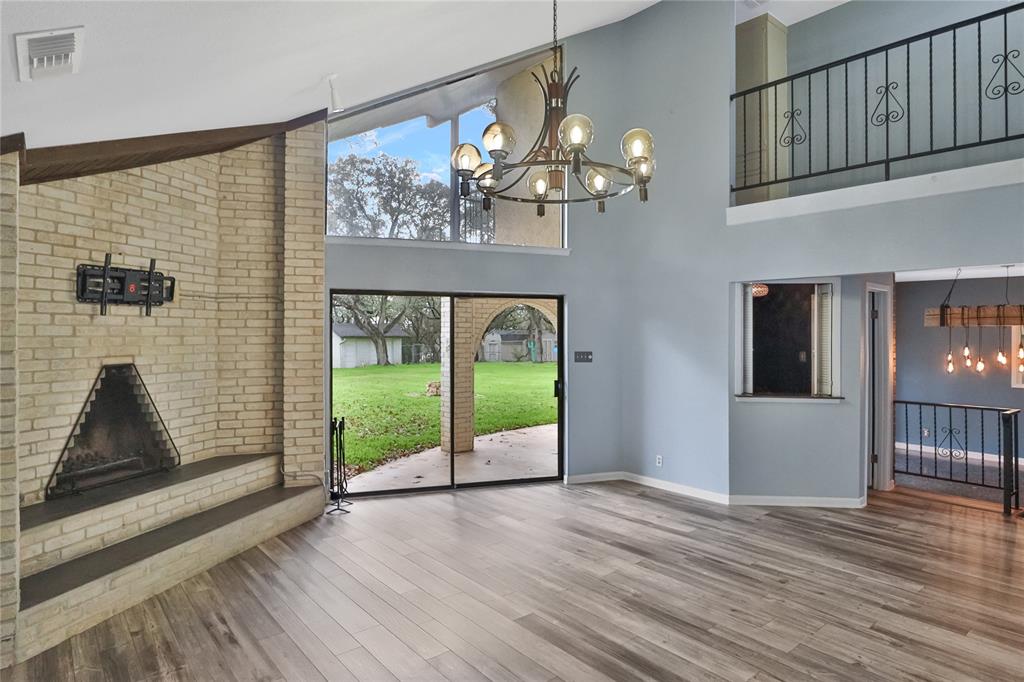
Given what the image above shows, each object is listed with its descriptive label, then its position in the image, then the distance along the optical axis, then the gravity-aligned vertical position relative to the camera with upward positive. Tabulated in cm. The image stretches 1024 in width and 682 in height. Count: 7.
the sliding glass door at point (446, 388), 595 -52
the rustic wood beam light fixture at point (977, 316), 605 +27
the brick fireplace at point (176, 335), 360 +5
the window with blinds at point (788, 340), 565 +0
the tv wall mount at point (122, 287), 402 +41
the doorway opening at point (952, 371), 700 -44
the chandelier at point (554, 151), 292 +105
